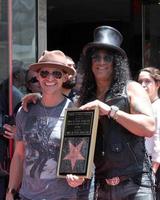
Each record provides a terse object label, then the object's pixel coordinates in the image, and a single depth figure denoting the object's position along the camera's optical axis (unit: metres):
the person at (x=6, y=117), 5.23
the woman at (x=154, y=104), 4.87
